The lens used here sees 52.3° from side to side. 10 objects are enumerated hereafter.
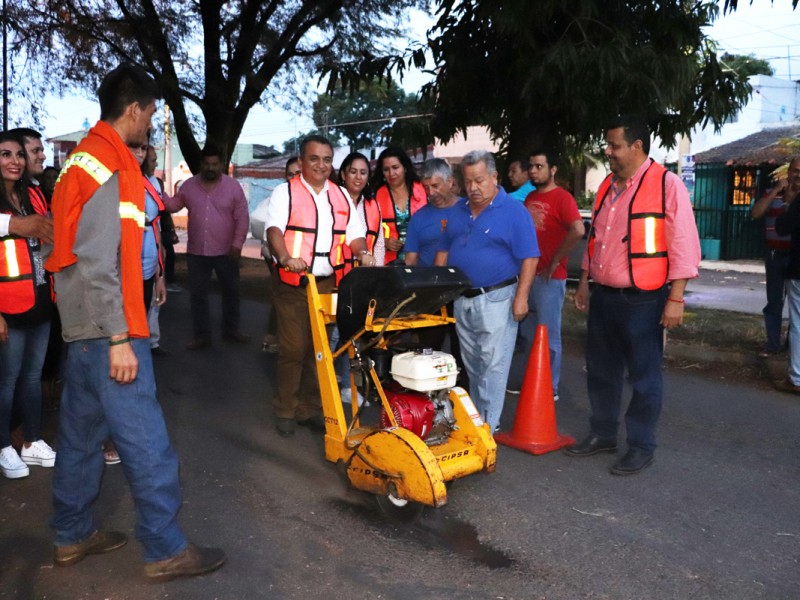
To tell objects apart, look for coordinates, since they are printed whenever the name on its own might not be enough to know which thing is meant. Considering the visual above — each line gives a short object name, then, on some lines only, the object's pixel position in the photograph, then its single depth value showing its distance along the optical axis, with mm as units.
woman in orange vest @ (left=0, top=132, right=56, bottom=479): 4570
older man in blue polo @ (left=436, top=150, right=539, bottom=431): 5180
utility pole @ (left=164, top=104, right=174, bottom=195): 41688
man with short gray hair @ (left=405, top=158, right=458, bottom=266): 5711
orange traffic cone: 5445
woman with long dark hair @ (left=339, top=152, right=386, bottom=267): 6707
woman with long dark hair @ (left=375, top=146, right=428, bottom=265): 6844
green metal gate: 22641
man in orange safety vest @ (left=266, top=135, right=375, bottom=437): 5613
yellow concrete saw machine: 4125
